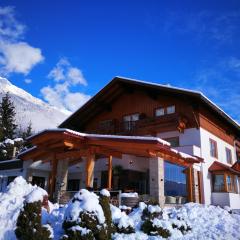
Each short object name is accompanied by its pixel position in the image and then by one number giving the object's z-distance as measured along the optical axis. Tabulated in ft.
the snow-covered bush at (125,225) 29.66
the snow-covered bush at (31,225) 22.62
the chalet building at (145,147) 48.85
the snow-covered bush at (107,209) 27.15
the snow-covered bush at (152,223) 30.90
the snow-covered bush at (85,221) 23.86
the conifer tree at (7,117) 131.34
